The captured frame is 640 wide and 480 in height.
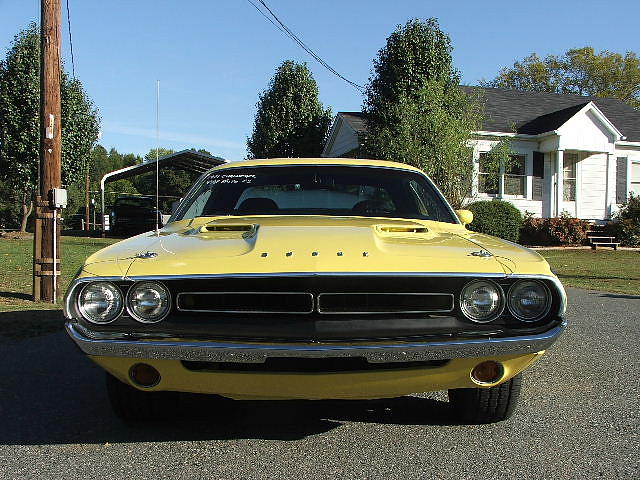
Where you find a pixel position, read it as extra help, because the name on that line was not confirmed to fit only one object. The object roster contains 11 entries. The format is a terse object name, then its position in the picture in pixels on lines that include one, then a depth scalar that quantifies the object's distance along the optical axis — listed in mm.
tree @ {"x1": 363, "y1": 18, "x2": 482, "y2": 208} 18094
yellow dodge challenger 2609
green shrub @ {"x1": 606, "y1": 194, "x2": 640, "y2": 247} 21047
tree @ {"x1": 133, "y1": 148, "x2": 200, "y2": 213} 56991
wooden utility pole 7879
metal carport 26859
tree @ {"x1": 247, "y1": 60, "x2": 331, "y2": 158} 26109
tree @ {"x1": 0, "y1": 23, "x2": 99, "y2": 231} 21281
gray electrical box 7812
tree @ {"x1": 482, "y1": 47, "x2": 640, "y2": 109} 46344
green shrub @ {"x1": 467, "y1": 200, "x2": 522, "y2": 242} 18172
